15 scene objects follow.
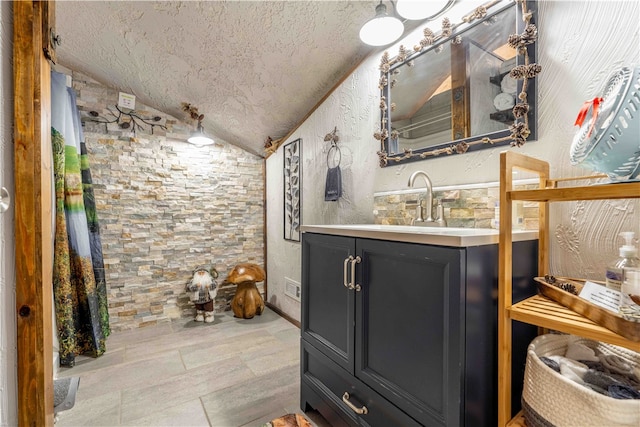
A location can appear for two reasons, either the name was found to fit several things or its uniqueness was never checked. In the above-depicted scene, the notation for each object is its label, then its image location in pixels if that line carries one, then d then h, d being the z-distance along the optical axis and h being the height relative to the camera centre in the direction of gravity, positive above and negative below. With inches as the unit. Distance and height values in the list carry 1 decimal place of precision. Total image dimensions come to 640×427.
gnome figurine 114.3 -32.6
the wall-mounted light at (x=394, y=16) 52.6 +35.8
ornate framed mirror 47.7 +23.0
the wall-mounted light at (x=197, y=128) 111.7 +30.9
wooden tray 25.6 -10.5
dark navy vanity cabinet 35.1 -16.5
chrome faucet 57.2 -1.3
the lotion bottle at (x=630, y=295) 25.7 -8.2
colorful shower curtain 82.4 -10.5
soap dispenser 31.5 -6.2
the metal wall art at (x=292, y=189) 110.7 +7.5
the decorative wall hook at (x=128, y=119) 107.3 +33.8
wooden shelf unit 28.9 -11.6
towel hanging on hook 87.3 +8.5
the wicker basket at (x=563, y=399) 26.7 -19.0
